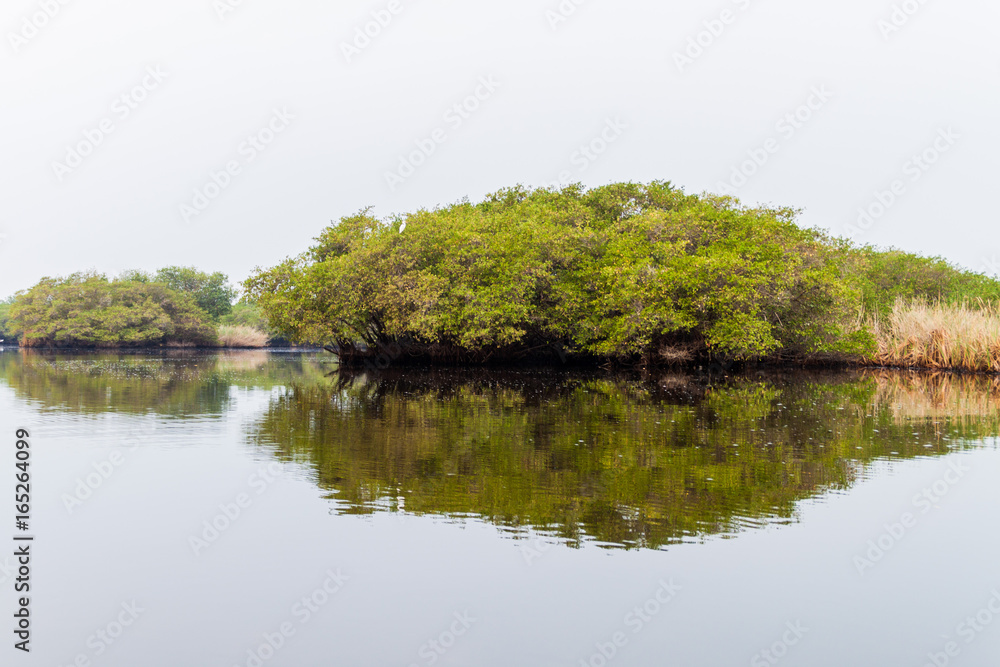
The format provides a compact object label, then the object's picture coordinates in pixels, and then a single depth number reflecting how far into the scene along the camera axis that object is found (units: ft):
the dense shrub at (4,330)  322.51
